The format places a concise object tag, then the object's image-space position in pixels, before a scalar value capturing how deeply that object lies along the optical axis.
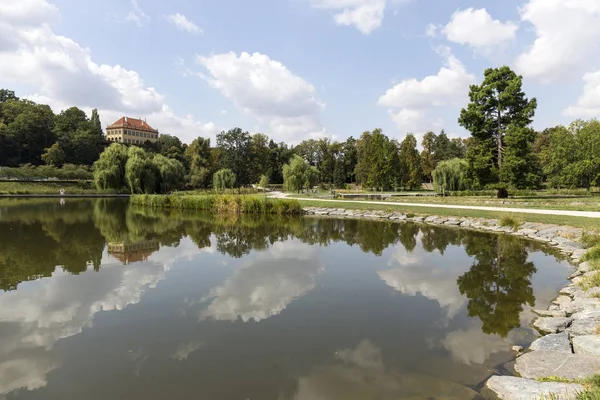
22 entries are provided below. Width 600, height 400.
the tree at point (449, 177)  41.84
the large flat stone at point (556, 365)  4.26
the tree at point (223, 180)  54.88
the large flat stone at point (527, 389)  3.69
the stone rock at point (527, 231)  16.09
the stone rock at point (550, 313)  6.68
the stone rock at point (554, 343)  5.12
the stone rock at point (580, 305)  6.55
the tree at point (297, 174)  47.88
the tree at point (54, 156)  70.88
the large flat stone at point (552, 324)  6.04
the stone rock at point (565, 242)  12.80
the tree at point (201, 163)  62.16
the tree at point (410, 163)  62.47
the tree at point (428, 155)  72.81
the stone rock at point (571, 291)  7.74
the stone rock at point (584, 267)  9.32
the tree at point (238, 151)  73.33
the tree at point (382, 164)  53.91
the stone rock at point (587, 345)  4.78
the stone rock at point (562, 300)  7.25
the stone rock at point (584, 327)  5.52
